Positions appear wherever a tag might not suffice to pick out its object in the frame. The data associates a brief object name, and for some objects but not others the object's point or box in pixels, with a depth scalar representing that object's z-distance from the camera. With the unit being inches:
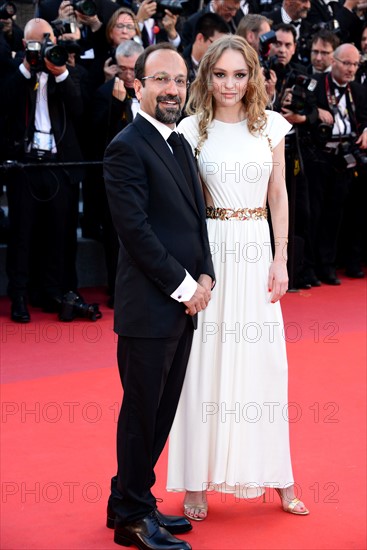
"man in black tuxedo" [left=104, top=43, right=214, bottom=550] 188.9
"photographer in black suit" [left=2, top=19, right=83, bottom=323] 389.3
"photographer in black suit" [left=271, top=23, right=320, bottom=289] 434.4
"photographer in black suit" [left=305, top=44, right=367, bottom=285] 476.7
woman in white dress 215.0
